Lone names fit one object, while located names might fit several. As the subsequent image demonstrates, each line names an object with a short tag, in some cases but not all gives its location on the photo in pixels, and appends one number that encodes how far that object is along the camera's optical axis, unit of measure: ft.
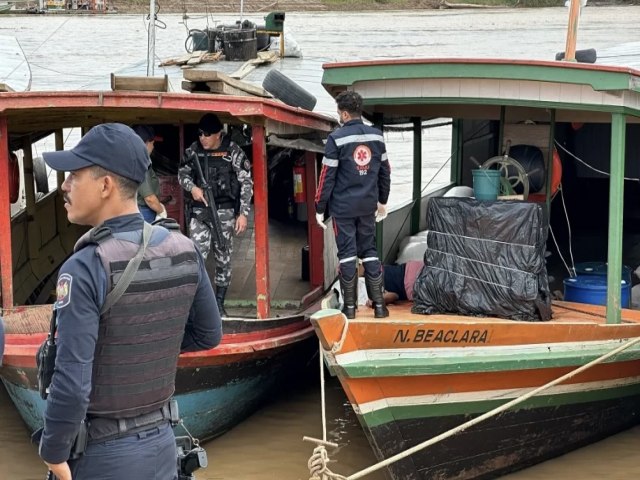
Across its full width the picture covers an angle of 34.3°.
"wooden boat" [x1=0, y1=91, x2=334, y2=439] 22.20
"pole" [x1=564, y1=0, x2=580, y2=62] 26.16
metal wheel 23.57
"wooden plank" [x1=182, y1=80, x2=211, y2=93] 23.71
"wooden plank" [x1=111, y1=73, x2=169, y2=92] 22.59
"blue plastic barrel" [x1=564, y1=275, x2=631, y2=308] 23.84
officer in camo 24.43
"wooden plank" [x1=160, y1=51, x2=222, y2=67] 42.50
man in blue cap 9.69
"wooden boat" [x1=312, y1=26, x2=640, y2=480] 20.16
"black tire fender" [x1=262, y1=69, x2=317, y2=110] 29.07
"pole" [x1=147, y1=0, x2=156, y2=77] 27.66
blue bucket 22.74
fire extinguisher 28.14
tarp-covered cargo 21.58
